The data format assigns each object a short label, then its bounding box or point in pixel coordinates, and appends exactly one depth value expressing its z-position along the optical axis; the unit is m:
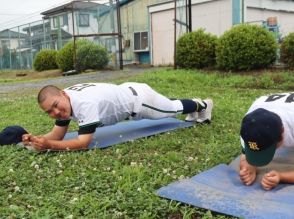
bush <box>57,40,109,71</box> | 12.85
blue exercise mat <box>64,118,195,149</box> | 3.38
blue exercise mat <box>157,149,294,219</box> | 1.93
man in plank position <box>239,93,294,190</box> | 1.95
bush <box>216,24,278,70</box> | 8.11
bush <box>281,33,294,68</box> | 7.87
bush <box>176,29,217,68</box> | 9.15
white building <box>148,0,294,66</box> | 12.23
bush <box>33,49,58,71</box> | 15.69
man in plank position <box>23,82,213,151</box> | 2.99
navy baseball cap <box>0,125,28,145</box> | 3.30
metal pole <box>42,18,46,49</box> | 18.10
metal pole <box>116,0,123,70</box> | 12.52
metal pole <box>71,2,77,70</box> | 12.37
